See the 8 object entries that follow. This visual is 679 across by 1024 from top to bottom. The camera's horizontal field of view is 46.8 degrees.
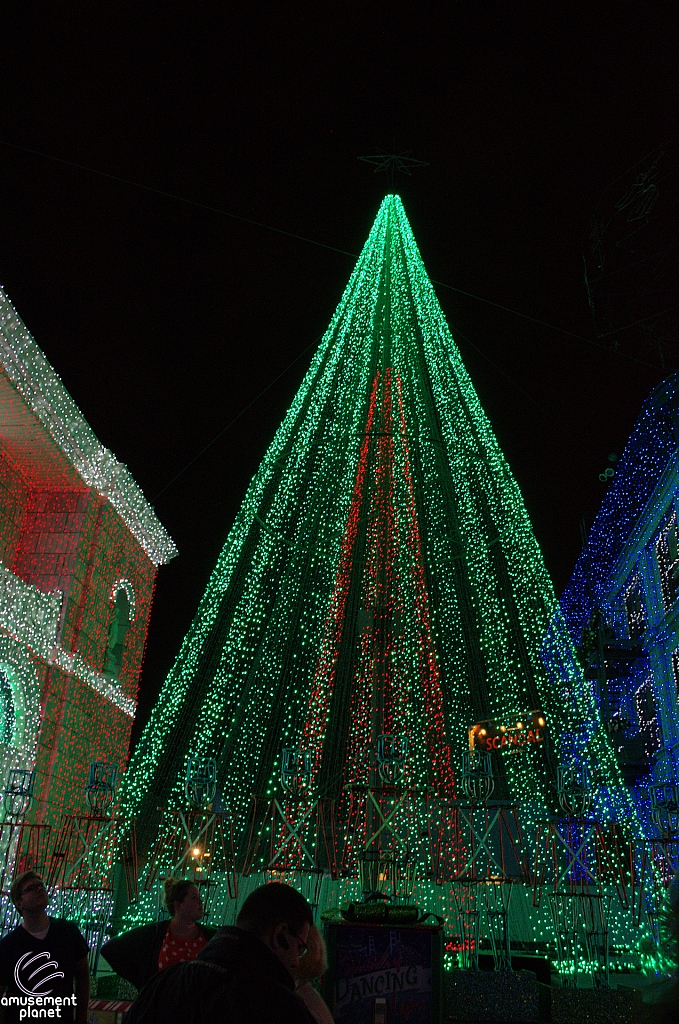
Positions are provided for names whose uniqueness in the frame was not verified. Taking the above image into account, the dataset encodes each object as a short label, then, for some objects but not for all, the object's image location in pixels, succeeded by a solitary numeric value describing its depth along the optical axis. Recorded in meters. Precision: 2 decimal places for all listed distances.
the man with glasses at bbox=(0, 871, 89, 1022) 4.45
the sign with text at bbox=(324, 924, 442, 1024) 4.87
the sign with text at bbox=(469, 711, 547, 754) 15.91
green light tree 12.98
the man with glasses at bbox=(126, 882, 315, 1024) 1.99
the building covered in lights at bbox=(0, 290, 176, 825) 15.31
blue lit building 20.70
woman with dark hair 4.08
